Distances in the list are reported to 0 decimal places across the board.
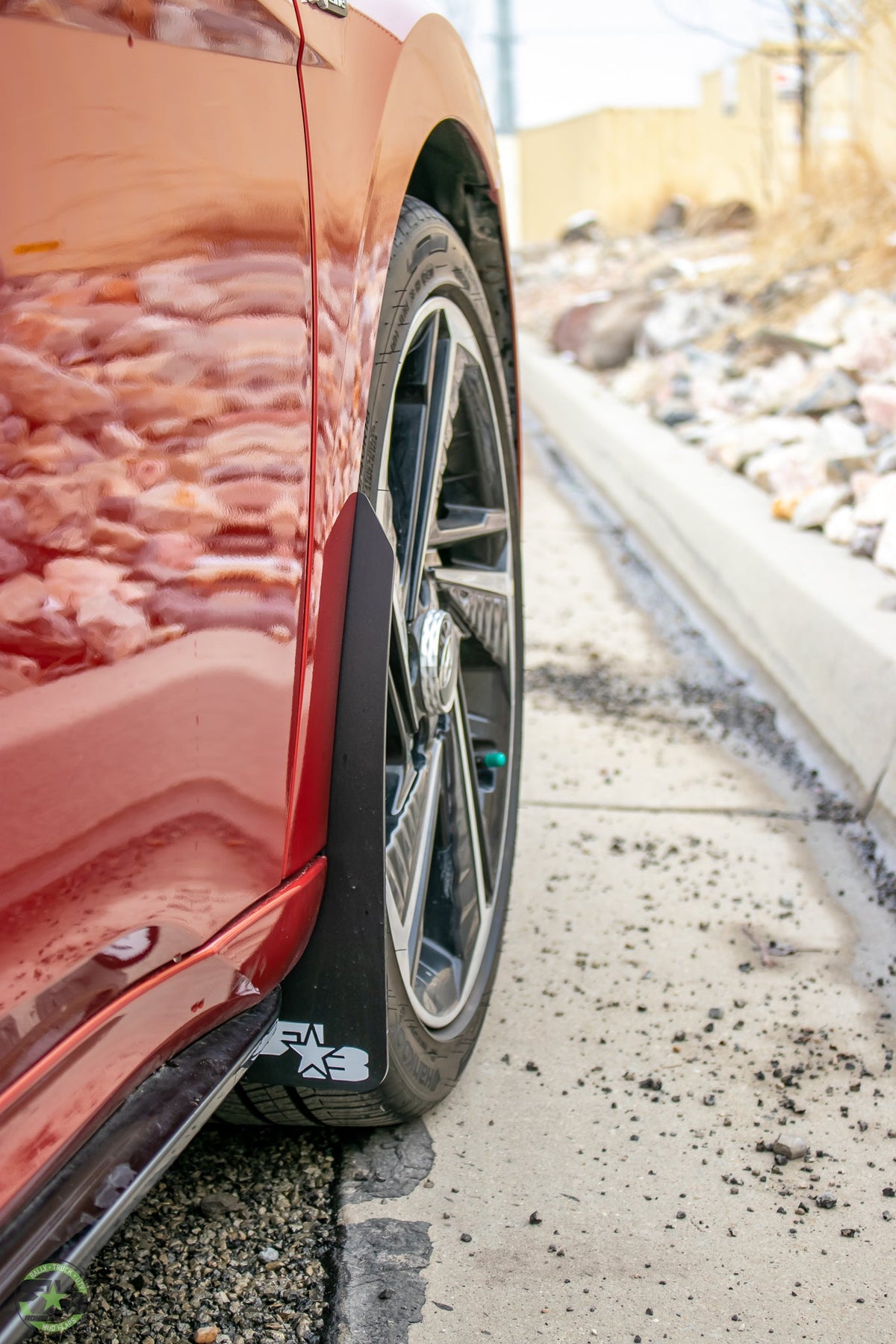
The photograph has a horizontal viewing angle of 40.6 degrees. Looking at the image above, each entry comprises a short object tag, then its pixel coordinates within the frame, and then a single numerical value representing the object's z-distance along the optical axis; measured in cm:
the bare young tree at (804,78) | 966
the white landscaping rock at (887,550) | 362
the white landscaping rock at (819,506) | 420
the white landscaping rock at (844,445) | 443
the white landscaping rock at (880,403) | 486
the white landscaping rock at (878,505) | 386
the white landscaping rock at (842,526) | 399
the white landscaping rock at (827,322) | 655
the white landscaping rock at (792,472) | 457
